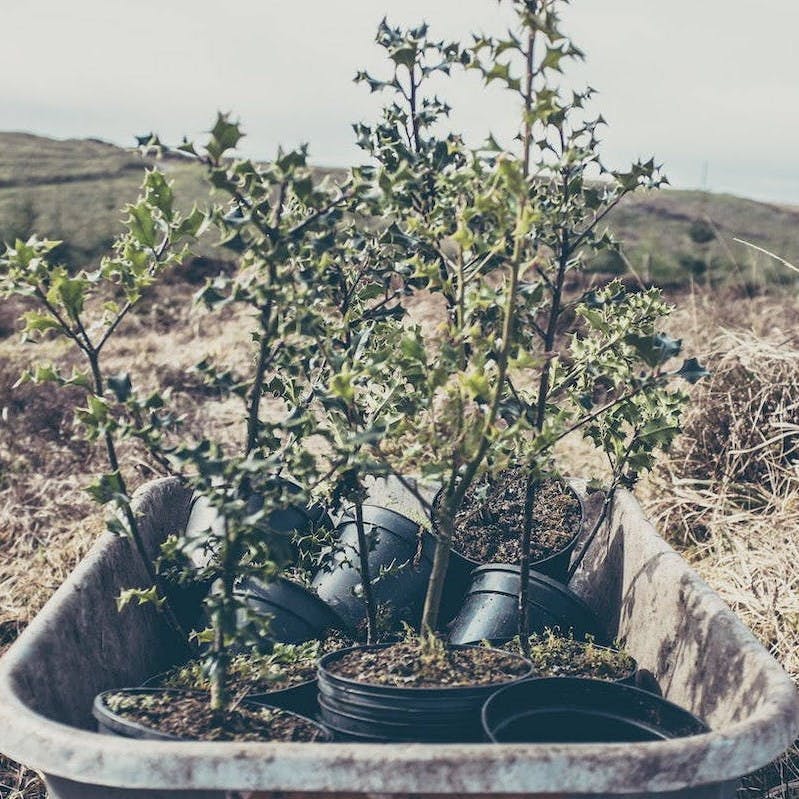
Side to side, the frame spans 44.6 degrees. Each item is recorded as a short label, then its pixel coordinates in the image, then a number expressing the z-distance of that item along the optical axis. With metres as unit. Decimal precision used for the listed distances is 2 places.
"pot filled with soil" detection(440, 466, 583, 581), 3.01
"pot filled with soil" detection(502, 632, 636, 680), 2.37
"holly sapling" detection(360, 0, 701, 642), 1.90
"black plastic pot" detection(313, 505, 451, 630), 2.83
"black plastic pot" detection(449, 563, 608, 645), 2.62
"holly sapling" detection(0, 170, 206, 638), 1.90
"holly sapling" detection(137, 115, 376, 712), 1.80
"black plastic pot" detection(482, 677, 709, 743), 1.94
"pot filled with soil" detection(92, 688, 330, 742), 1.85
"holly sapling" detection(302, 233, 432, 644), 1.90
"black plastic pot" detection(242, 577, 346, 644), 2.55
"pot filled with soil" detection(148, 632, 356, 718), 2.13
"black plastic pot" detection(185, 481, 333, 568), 2.88
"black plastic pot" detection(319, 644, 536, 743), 1.90
